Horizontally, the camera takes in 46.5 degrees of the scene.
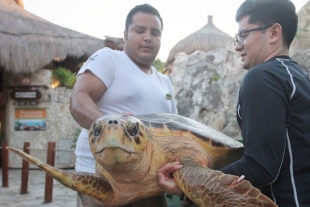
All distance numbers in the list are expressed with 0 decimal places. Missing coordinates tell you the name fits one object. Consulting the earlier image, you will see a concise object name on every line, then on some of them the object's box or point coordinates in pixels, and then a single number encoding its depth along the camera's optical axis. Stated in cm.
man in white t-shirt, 192
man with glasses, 128
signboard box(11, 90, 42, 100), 1028
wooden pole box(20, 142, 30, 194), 675
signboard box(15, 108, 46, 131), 1043
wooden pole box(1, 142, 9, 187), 757
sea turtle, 126
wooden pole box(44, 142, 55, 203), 625
